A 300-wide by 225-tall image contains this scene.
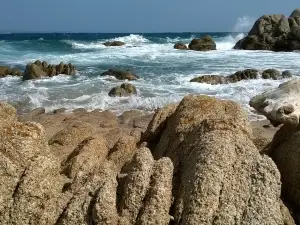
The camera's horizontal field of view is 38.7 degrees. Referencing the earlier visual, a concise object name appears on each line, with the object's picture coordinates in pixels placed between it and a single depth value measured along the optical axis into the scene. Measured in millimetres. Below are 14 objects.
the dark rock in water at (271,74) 17031
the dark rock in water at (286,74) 17266
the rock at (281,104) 3783
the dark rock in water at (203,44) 35719
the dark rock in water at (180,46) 36969
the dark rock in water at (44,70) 18594
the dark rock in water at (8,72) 20203
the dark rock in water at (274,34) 33406
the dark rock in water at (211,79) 15970
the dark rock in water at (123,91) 13040
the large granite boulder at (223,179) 2940
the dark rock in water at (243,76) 16388
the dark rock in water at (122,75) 17289
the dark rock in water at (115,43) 44062
